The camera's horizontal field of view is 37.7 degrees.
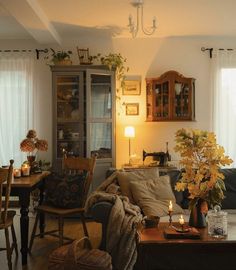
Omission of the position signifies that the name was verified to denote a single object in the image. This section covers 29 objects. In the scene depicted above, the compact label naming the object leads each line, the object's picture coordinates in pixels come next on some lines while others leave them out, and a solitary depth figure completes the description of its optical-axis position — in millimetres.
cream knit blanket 2795
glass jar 2438
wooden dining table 3166
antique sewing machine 4929
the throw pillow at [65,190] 3457
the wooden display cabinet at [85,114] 4980
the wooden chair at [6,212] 2865
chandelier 3784
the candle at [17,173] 3524
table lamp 5078
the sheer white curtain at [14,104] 5336
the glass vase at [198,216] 2621
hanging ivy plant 5012
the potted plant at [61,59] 5039
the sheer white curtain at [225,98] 5340
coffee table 2331
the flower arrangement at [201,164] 2551
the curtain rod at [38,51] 5362
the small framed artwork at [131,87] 5344
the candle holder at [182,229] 2446
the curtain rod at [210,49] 5375
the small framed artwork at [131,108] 5359
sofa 3015
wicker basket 2355
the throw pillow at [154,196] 3354
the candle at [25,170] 3631
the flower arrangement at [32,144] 3729
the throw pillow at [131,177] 3588
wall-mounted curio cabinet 5180
